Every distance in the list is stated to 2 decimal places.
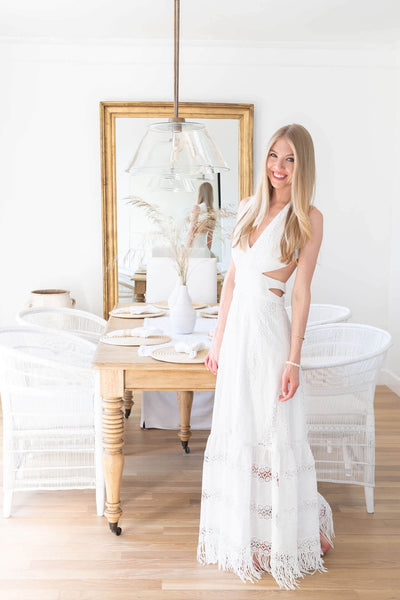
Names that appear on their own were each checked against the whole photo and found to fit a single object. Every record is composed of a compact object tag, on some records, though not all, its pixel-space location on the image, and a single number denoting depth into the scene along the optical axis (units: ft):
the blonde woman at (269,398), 7.01
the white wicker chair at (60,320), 11.67
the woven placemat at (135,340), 9.06
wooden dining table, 7.94
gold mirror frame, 15.01
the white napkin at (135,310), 11.86
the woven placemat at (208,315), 11.54
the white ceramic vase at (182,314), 9.84
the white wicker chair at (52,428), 8.50
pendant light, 8.48
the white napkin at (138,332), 9.58
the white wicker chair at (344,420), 8.53
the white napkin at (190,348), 8.31
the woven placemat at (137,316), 11.50
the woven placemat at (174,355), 8.10
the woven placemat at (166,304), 12.73
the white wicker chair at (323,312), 12.24
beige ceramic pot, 14.35
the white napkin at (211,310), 11.78
